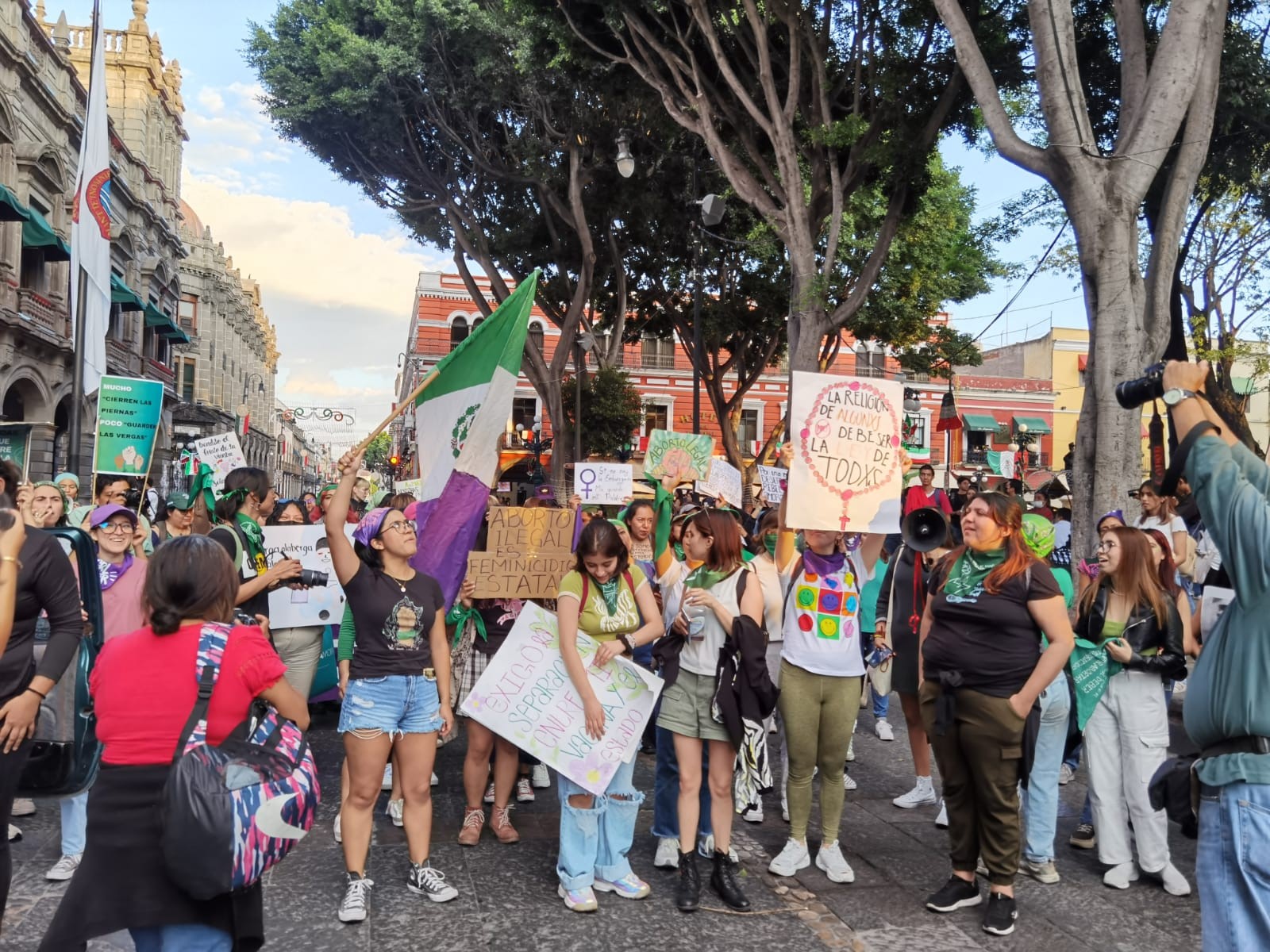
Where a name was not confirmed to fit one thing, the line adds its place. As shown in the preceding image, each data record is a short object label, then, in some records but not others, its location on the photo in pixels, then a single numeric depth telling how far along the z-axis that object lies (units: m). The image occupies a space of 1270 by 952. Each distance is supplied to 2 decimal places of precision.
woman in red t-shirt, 2.65
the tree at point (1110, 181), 8.66
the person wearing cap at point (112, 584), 4.68
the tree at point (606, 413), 31.86
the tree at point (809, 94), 12.12
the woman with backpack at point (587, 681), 4.48
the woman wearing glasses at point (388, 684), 4.27
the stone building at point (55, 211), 23.31
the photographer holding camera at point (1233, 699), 2.55
